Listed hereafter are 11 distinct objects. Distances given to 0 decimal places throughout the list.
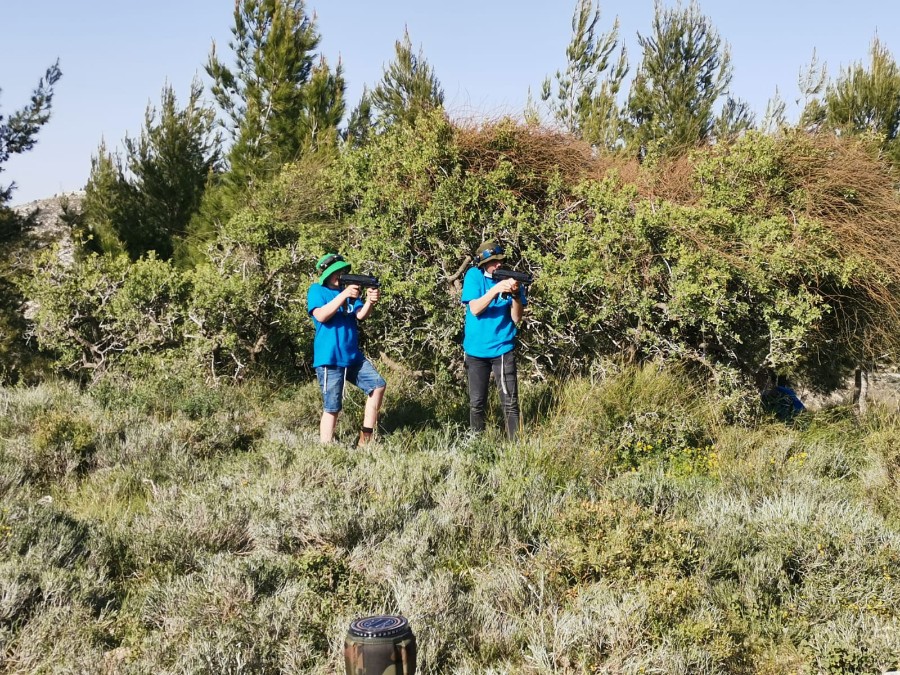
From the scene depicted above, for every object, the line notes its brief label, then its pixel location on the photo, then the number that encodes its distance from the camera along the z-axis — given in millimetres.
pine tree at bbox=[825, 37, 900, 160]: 14839
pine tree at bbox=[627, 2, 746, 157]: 17875
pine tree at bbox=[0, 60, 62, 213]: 11633
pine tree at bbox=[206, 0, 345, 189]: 14422
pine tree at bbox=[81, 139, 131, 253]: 13547
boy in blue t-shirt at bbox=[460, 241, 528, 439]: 6125
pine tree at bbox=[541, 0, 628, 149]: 18234
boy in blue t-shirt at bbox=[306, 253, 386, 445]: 5961
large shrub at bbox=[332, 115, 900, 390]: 6742
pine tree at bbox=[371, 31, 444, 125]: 17766
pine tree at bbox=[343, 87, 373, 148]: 16188
